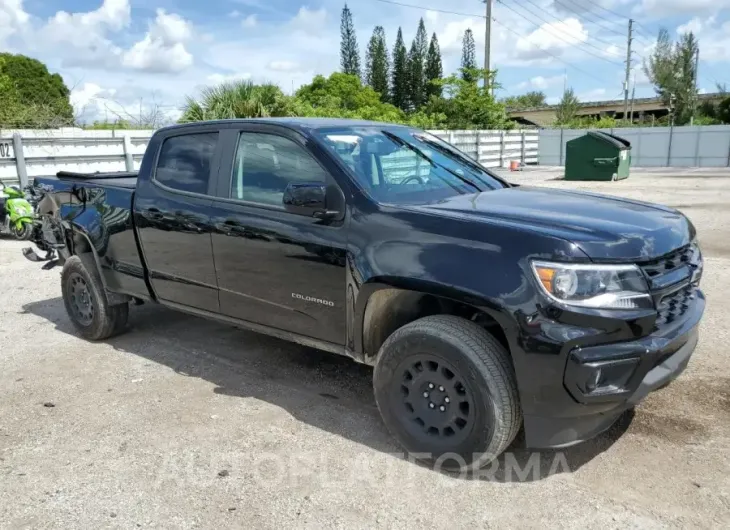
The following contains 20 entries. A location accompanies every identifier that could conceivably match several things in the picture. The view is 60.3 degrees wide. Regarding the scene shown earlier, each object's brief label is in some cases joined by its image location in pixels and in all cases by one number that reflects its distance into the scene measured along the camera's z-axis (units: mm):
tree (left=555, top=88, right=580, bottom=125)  48350
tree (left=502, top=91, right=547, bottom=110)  89631
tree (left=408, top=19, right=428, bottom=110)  71625
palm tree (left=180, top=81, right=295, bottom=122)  16484
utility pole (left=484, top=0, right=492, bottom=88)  32406
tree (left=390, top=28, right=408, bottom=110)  71375
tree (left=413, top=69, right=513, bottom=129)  31500
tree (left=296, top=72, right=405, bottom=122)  54812
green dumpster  20422
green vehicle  10367
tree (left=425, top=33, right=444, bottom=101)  71938
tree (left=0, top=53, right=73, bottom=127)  16062
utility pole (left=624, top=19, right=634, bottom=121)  62156
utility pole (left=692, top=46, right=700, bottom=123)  51406
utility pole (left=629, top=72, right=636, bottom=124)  64500
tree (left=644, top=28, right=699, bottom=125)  53084
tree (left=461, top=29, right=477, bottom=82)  67562
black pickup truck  2828
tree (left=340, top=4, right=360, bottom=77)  67312
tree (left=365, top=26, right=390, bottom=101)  70812
